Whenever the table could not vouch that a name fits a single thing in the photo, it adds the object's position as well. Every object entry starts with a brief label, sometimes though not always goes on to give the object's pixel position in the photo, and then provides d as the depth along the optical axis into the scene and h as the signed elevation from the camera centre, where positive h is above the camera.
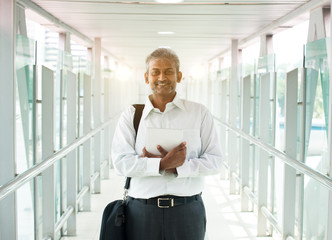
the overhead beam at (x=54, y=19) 3.69 +0.91
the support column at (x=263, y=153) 4.67 -0.57
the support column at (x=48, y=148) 3.59 -0.40
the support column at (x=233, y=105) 6.71 -0.04
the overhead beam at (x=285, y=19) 3.46 +0.86
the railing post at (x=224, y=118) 7.61 -0.29
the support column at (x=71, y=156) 4.70 -0.62
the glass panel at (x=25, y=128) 3.18 -0.21
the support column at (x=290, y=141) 3.51 -0.32
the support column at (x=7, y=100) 2.95 +0.01
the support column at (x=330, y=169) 2.67 -0.42
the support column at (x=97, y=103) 6.79 -0.02
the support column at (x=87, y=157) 5.60 -0.76
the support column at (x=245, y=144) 5.67 -0.58
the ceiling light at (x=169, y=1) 3.72 +0.89
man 2.14 -0.30
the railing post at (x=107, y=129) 7.58 -0.52
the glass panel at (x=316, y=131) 3.05 -0.22
